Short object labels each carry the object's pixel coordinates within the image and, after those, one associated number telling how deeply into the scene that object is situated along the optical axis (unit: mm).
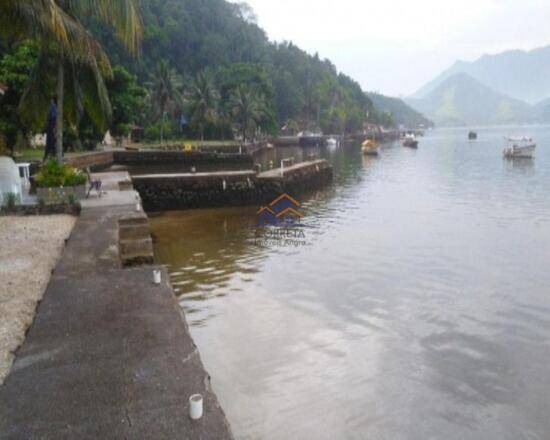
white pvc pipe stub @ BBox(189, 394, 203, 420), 4680
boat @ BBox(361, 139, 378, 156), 76188
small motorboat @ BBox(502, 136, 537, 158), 61838
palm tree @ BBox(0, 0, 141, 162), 9539
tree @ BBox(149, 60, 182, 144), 69375
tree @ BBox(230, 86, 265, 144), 83750
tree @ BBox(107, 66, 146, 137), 40875
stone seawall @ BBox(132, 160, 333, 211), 26797
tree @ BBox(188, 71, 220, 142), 75875
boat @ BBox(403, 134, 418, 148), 101419
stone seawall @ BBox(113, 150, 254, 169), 48594
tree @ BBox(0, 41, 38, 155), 30062
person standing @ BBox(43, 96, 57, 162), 20609
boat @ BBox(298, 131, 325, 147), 109375
